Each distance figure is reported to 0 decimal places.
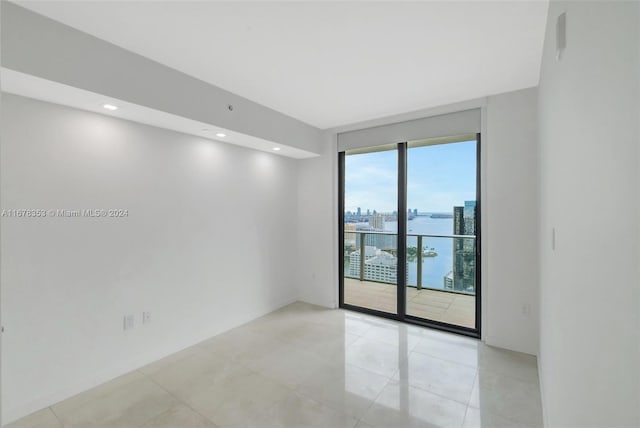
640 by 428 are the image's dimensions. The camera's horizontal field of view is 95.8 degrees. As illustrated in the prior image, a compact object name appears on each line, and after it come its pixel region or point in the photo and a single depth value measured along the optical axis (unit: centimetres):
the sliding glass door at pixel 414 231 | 347
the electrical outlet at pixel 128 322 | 270
